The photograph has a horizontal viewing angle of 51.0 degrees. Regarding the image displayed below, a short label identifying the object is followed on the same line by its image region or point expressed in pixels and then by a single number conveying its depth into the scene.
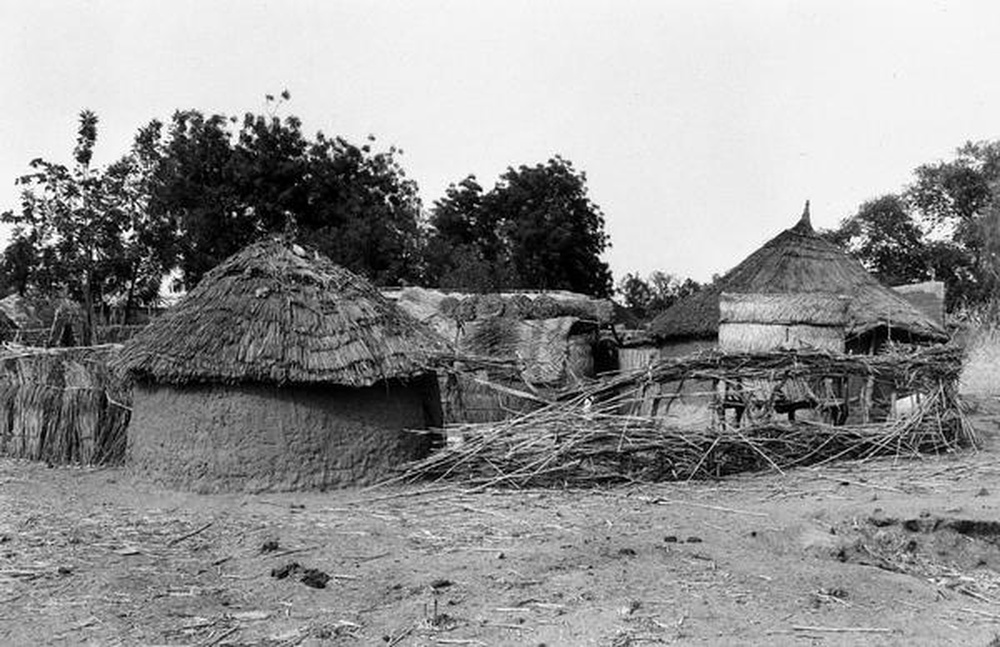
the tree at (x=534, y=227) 36.06
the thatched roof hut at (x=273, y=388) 9.14
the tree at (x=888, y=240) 37.53
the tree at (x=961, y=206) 35.44
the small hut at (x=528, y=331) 16.25
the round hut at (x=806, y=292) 15.69
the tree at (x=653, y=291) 41.70
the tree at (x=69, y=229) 21.89
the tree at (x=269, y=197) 29.36
